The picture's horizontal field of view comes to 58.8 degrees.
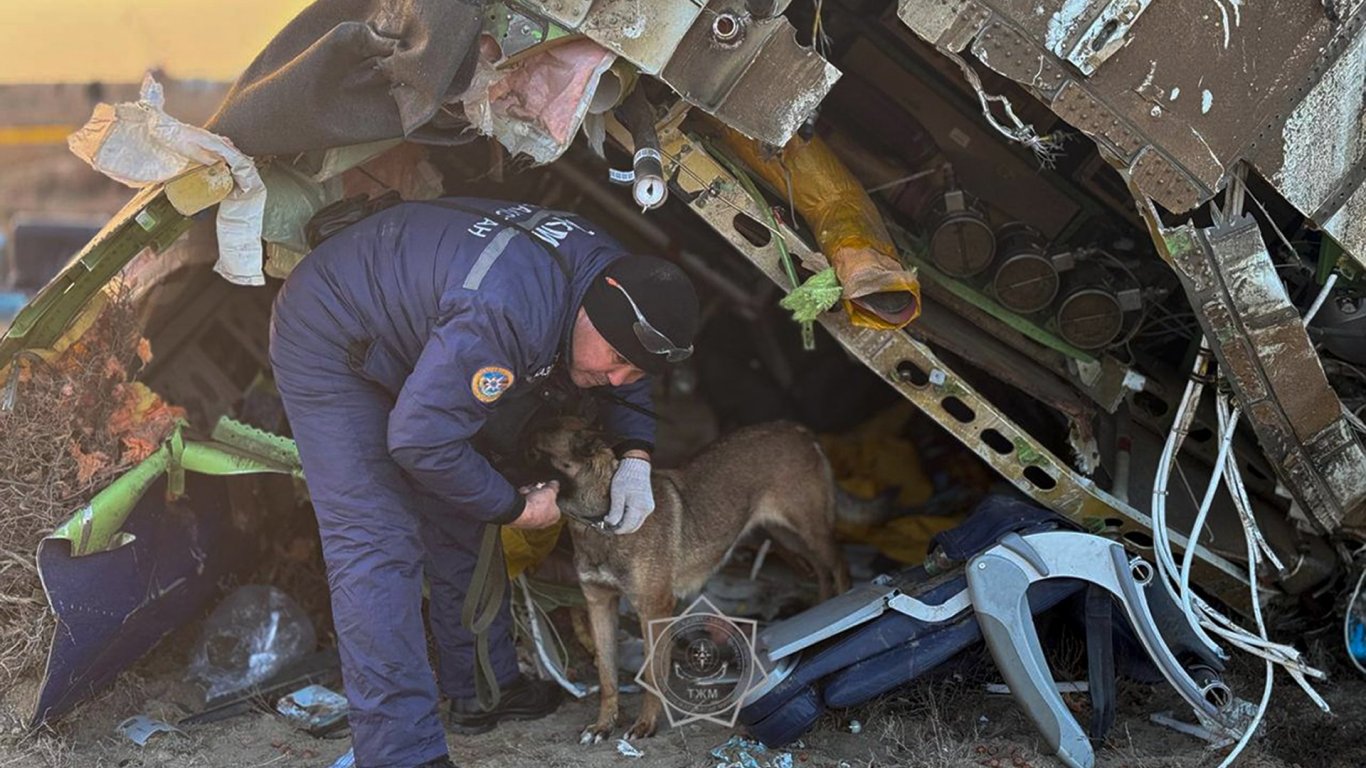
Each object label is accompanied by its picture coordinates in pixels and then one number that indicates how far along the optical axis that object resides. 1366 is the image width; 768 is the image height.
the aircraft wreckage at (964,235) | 4.06
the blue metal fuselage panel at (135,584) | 4.28
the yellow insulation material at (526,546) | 5.00
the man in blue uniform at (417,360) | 3.83
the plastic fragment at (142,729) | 4.52
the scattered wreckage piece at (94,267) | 4.37
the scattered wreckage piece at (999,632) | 4.17
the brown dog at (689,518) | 4.54
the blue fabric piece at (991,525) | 4.33
